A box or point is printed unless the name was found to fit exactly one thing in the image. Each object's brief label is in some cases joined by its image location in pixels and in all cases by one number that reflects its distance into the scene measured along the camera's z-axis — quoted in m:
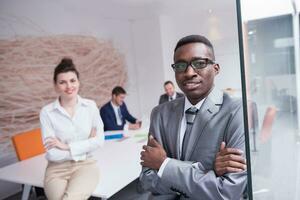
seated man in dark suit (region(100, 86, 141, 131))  2.58
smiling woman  1.52
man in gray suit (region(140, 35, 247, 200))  0.62
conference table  1.48
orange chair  2.11
